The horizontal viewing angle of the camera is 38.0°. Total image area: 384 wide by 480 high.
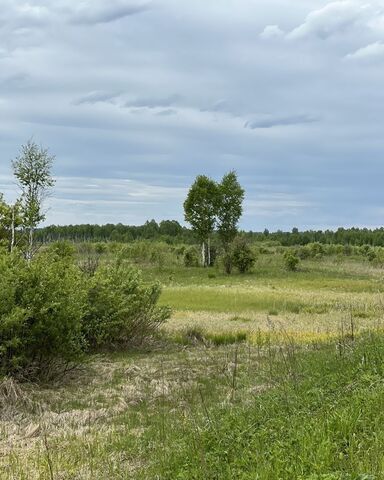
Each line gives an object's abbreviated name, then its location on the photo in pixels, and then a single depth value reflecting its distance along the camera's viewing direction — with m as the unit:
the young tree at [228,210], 57.88
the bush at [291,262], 53.47
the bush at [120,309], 14.48
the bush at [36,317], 10.43
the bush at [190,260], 59.02
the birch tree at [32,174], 33.50
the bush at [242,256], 51.50
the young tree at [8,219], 30.97
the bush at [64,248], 24.35
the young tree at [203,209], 57.44
